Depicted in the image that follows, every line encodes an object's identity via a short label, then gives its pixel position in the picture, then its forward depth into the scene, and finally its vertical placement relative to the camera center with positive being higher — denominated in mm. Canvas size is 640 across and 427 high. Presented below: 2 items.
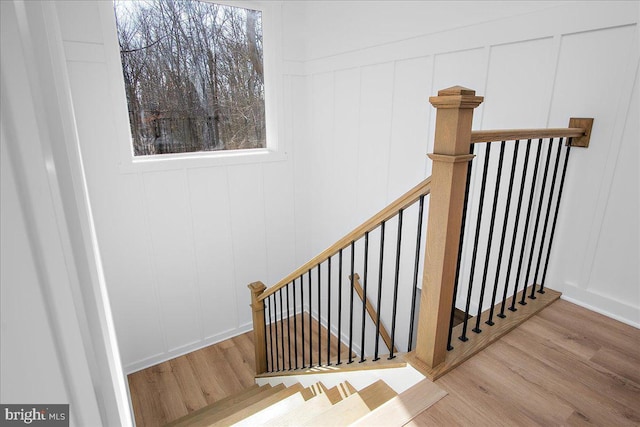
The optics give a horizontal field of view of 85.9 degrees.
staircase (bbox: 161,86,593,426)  1297 -986
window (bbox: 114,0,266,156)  3221 +474
